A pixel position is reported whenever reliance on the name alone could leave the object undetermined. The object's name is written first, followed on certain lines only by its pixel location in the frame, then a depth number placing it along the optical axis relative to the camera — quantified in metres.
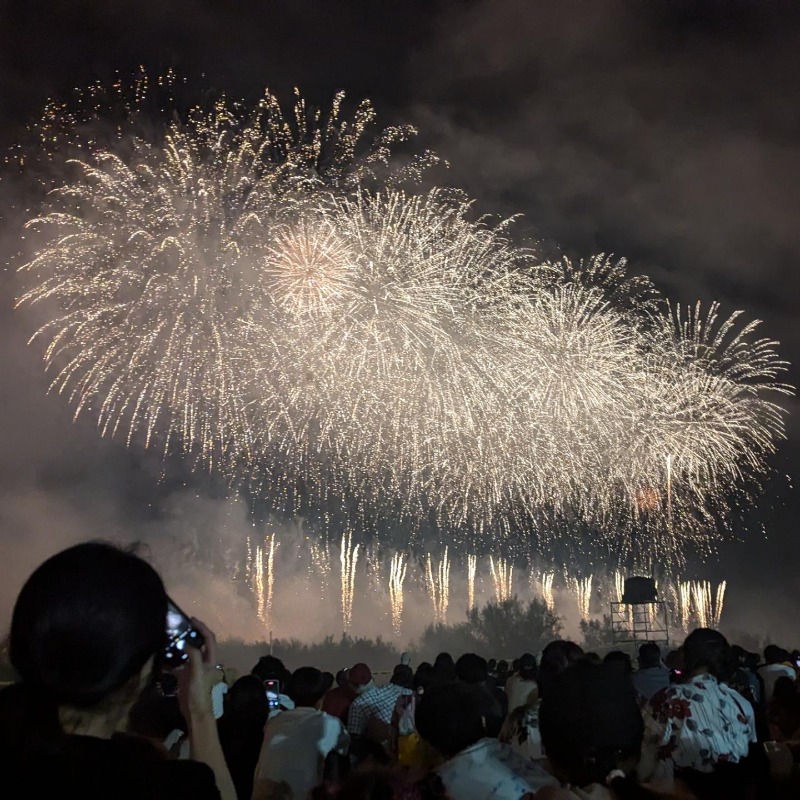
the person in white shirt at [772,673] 9.35
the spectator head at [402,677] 9.96
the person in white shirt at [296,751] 5.31
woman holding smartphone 2.13
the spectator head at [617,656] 8.19
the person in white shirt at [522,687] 8.30
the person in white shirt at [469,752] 3.69
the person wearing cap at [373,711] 7.09
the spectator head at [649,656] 9.17
